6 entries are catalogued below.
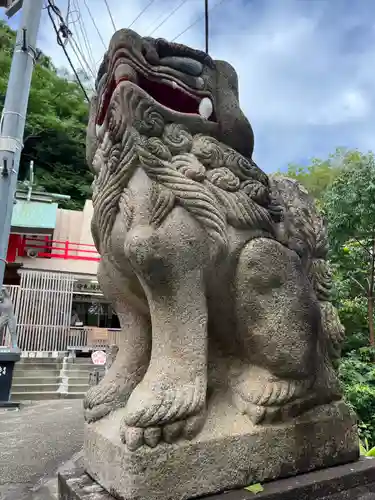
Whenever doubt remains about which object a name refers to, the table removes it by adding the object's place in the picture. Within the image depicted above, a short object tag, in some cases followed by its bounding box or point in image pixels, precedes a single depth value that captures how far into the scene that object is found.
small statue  4.91
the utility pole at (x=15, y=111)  3.38
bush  4.36
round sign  6.64
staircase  6.98
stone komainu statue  1.49
